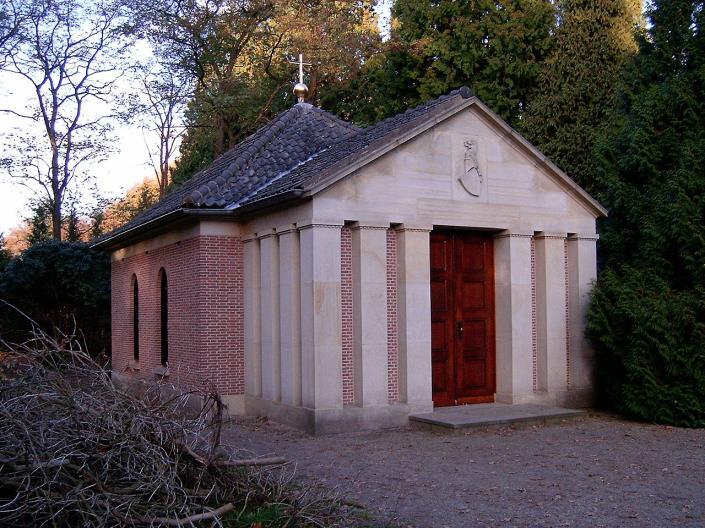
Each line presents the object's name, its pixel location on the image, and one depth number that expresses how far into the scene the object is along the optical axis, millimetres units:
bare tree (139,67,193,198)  32562
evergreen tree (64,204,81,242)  29531
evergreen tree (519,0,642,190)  24422
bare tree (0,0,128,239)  30453
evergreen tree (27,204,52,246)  28477
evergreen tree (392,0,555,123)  27016
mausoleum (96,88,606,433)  12234
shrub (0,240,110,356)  23641
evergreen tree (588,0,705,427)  12633
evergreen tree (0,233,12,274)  26323
